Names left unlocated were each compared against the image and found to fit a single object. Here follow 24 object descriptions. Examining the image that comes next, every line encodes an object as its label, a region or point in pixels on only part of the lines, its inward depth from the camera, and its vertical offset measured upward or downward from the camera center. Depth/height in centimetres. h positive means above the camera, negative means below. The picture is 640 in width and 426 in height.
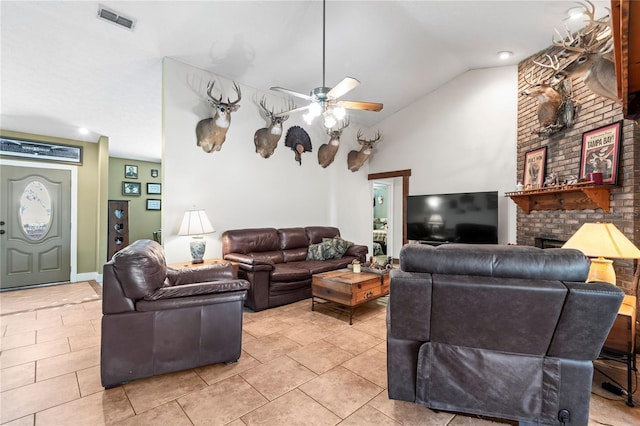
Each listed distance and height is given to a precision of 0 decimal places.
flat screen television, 477 -7
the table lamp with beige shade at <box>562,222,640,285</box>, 210 -23
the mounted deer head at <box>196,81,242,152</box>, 394 +121
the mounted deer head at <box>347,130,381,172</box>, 619 +127
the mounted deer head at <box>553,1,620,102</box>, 230 +137
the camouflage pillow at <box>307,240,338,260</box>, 476 -63
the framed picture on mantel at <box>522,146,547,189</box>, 406 +68
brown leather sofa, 369 -70
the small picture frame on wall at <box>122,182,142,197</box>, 696 +56
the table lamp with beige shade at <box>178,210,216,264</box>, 366 -20
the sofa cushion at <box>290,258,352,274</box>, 416 -78
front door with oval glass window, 489 -27
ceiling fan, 291 +117
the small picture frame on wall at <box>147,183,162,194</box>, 733 +60
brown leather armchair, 199 -79
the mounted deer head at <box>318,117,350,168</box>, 566 +127
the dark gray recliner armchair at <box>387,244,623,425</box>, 144 -61
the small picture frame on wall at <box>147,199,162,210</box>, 734 +19
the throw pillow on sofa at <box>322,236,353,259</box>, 491 -55
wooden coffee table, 323 -86
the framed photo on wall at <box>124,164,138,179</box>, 701 +97
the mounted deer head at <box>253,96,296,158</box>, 474 +129
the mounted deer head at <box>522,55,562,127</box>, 360 +145
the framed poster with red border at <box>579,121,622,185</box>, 292 +67
